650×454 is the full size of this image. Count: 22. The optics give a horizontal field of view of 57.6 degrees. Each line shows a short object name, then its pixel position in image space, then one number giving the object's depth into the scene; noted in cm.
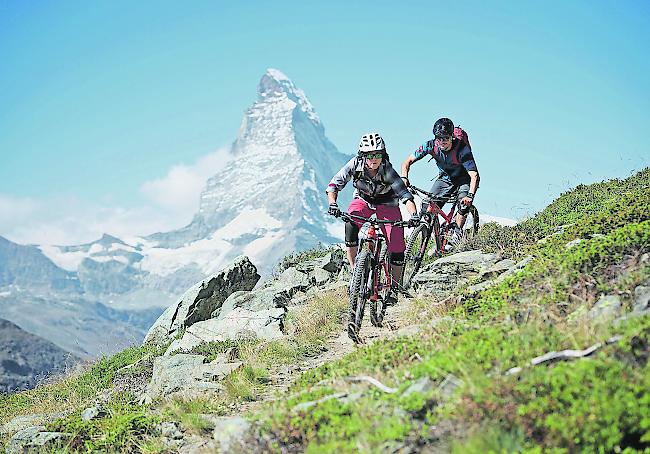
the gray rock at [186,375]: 988
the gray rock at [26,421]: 1027
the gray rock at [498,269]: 1084
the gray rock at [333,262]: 1844
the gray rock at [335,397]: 592
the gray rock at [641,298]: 624
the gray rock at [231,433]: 598
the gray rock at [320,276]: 1742
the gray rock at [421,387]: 557
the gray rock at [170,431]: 771
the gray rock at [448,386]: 542
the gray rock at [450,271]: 1183
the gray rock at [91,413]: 871
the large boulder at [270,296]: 1584
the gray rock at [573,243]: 889
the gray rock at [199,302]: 1738
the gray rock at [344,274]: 1676
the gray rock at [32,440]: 795
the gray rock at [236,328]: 1310
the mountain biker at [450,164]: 1277
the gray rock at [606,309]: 626
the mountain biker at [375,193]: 984
